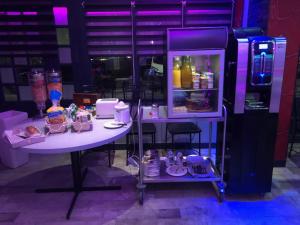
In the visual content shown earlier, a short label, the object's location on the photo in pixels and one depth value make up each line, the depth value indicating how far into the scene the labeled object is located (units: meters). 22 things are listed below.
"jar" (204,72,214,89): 2.50
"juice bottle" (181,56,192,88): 2.52
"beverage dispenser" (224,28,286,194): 2.30
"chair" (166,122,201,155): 3.13
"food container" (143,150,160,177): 2.70
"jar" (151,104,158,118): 2.53
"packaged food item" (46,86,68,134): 2.27
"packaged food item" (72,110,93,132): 2.30
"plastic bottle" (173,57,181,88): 2.51
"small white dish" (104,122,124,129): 2.36
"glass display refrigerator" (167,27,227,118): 2.28
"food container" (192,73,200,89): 2.52
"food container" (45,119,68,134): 2.27
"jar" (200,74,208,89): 2.50
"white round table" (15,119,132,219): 2.00
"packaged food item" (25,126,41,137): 2.13
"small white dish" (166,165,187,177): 2.68
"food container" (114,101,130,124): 2.44
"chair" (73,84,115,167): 2.89
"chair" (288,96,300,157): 3.36
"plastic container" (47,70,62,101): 2.68
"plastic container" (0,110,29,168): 3.13
